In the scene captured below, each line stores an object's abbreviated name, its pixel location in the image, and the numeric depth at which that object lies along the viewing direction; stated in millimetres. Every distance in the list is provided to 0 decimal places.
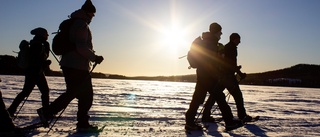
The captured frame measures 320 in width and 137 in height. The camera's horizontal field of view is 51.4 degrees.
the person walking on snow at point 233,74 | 6457
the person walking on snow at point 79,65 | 4609
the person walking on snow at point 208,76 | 5580
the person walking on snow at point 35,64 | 5762
